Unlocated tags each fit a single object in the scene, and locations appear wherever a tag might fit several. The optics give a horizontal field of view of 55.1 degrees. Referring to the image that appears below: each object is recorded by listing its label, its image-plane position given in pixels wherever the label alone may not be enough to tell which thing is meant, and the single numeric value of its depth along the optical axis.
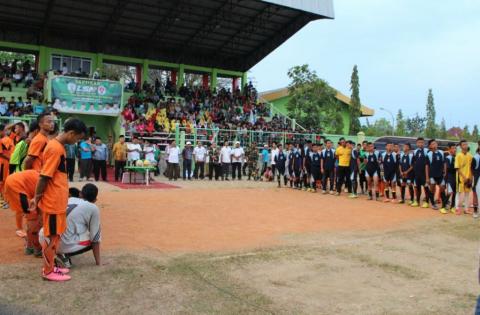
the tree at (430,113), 54.70
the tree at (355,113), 39.50
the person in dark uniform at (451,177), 11.95
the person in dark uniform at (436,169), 12.16
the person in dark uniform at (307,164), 16.22
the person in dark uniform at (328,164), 15.34
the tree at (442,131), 52.21
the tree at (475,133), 49.34
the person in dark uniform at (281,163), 17.98
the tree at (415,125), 56.62
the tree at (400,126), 53.62
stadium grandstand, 22.42
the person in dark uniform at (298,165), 16.62
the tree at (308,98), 29.86
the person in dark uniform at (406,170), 12.96
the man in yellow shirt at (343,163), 14.74
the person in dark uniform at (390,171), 13.59
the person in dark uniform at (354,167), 14.56
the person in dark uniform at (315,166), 15.78
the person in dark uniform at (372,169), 14.19
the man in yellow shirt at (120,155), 16.62
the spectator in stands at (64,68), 25.02
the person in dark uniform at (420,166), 12.48
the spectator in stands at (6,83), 21.68
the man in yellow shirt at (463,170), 11.42
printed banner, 20.84
